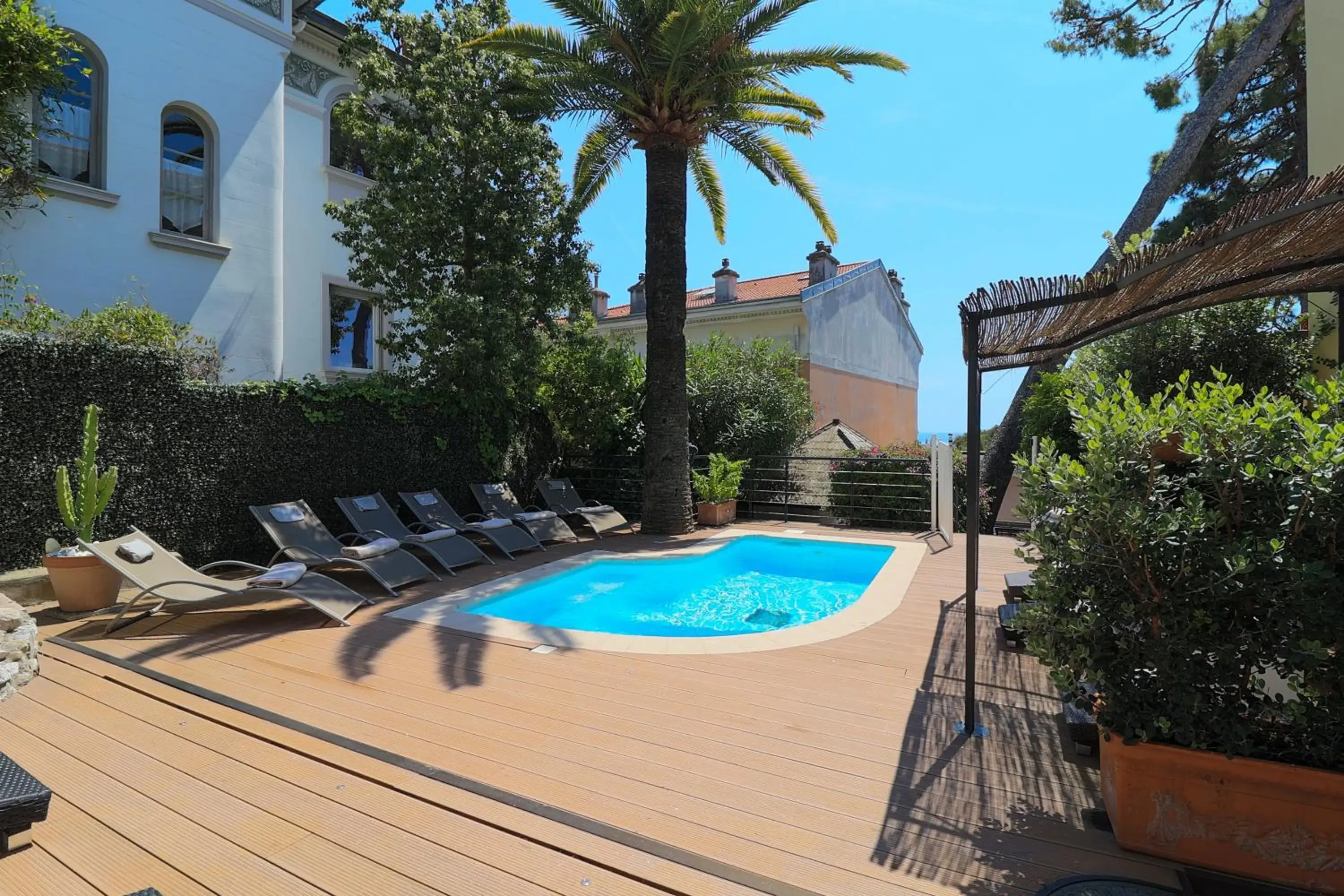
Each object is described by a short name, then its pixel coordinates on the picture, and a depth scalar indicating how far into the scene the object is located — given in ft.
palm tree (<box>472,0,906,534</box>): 27.99
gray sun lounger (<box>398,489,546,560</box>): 26.73
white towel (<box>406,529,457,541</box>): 23.72
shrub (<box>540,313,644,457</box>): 36.83
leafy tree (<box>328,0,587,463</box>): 29.60
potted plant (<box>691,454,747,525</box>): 35.65
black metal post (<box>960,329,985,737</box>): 10.91
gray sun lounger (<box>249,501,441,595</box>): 20.72
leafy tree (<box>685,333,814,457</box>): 40.75
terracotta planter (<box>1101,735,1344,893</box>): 6.91
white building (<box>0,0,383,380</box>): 27.43
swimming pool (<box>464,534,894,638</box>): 21.20
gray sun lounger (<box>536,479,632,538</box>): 33.12
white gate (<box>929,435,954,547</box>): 29.53
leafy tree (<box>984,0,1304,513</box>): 38.55
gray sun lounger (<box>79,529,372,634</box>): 16.06
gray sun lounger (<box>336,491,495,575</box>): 23.80
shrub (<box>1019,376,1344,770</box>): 6.93
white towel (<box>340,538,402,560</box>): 20.57
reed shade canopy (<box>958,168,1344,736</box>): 8.00
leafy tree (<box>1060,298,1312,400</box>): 27.48
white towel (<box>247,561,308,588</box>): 16.99
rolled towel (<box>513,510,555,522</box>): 29.76
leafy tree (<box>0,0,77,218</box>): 22.26
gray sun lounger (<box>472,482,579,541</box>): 29.68
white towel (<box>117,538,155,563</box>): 16.98
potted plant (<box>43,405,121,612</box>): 17.63
